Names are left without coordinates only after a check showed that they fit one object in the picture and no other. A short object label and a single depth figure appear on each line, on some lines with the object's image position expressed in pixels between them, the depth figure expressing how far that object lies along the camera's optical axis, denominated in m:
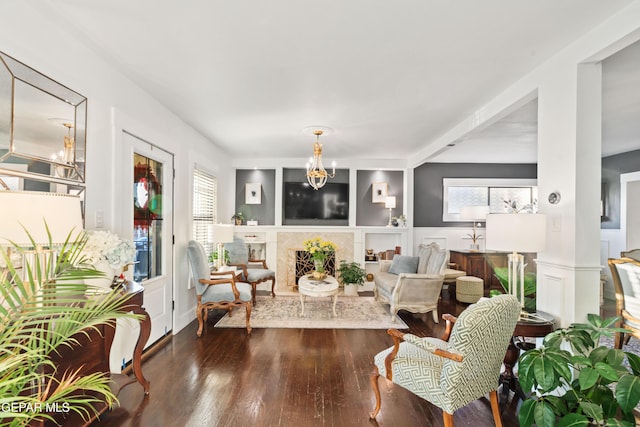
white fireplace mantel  6.14
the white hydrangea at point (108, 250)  1.98
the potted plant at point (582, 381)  1.48
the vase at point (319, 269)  4.57
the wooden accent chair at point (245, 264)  5.05
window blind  4.64
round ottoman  5.20
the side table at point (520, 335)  2.13
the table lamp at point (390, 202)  6.08
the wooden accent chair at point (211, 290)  3.85
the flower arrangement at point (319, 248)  4.57
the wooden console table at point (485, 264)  5.69
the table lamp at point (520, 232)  2.19
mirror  1.73
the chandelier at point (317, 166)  4.14
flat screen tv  6.31
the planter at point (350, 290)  5.86
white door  3.13
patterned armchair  1.76
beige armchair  2.65
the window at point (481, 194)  6.47
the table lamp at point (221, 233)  4.42
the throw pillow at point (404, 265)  4.88
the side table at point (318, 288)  4.13
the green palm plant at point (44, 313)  0.92
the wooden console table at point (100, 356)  1.75
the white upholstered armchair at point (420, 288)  4.14
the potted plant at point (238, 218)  6.14
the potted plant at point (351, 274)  5.38
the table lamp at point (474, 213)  5.83
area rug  4.08
